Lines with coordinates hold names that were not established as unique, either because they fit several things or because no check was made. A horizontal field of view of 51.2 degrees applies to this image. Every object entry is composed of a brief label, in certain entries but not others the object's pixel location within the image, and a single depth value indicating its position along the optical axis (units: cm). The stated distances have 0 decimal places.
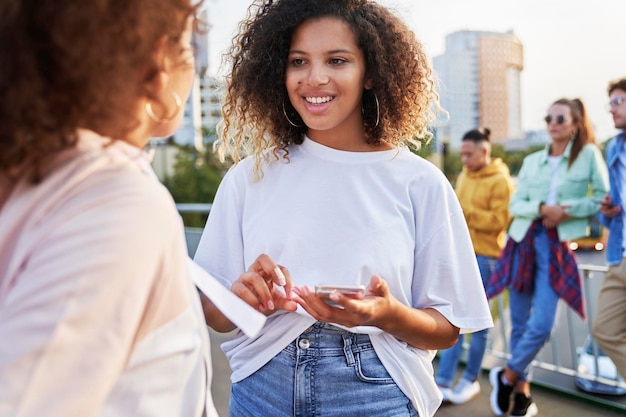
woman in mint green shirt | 426
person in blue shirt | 379
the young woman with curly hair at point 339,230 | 156
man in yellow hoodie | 465
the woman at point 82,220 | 75
